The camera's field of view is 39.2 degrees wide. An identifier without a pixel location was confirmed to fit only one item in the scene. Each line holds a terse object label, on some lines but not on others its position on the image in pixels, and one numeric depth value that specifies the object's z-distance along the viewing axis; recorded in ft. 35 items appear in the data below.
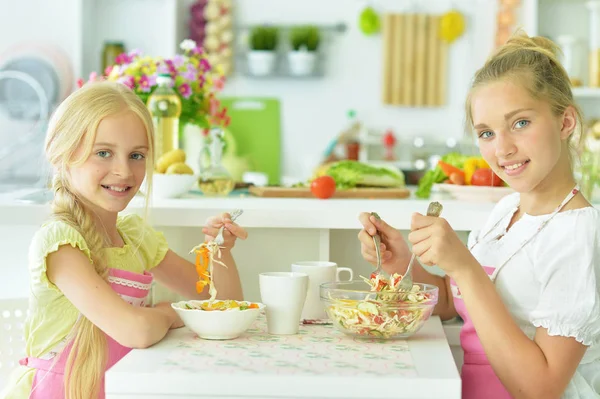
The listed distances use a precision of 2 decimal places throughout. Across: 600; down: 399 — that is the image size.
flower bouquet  8.05
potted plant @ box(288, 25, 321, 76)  15.98
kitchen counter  6.11
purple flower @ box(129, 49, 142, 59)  8.19
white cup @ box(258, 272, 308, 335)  4.51
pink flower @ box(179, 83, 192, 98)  8.23
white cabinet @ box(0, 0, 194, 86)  15.28
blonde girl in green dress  4.68
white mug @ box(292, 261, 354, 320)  5.08
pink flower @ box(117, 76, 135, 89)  7.88
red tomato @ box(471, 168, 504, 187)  7.30
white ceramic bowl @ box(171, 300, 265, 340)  4.29
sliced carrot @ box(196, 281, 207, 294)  4.77
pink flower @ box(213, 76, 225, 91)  8.85
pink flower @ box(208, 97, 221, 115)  8.74
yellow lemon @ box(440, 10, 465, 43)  16.15
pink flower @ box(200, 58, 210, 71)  8.57
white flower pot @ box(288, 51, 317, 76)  15.96
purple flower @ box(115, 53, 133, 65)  8.36
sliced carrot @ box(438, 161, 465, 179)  7.80
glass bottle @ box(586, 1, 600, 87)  14.60
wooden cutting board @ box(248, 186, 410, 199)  7.64
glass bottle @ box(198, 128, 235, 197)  7.81
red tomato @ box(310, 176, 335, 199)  7.41
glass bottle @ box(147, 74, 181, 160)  7.77
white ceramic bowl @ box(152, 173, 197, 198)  7.15
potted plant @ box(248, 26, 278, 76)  16.02
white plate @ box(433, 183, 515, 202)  7.07
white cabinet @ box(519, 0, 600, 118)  15.25
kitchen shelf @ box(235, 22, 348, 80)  16.33
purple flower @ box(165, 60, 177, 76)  8.17
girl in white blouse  4.22
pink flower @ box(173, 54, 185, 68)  8.24
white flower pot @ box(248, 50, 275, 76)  16.01
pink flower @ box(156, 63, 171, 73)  8.07
